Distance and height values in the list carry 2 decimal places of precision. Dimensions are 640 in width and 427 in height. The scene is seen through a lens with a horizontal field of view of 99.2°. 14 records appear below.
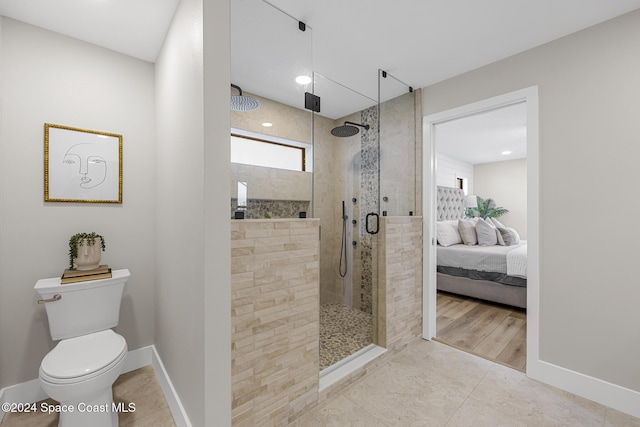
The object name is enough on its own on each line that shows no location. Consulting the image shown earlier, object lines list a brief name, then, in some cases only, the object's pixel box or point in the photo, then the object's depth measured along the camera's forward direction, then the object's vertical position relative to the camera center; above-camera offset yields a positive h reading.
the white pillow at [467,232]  4.62 -0.32
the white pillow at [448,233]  4.48 -0.34
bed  3.50 -0.79
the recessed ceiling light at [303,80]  1.83 +0.91
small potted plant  1.87 -0.26
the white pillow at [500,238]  4.59 -0.42
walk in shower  1.54 +0.48
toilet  1.38 -0.79
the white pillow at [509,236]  4.69 -0.40
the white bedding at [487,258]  3.50 -0.63
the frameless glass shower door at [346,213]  2.52 +0.01
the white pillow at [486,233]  4.51 -0.34
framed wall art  1.87 +0.35
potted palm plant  6.41 +0.10
